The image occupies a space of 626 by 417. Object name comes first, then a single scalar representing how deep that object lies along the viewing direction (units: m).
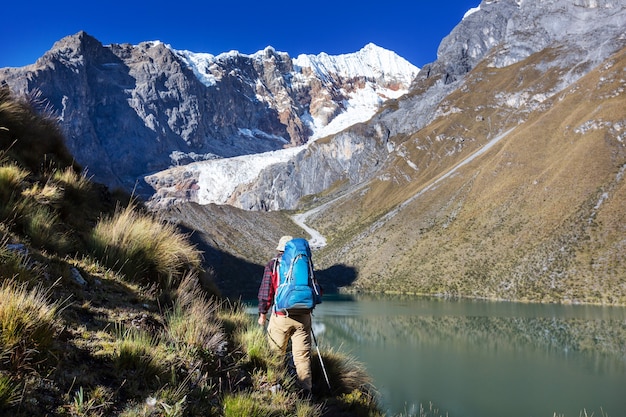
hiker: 6.42
